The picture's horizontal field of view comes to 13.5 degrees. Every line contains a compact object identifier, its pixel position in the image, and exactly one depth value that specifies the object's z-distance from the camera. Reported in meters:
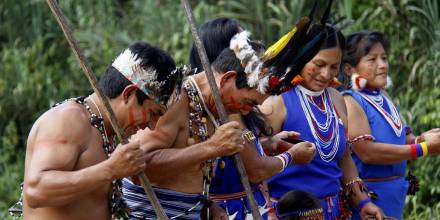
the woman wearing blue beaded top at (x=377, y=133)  11.60
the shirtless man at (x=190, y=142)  8.50
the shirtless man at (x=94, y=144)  7.47
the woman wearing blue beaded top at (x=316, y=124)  10.79
